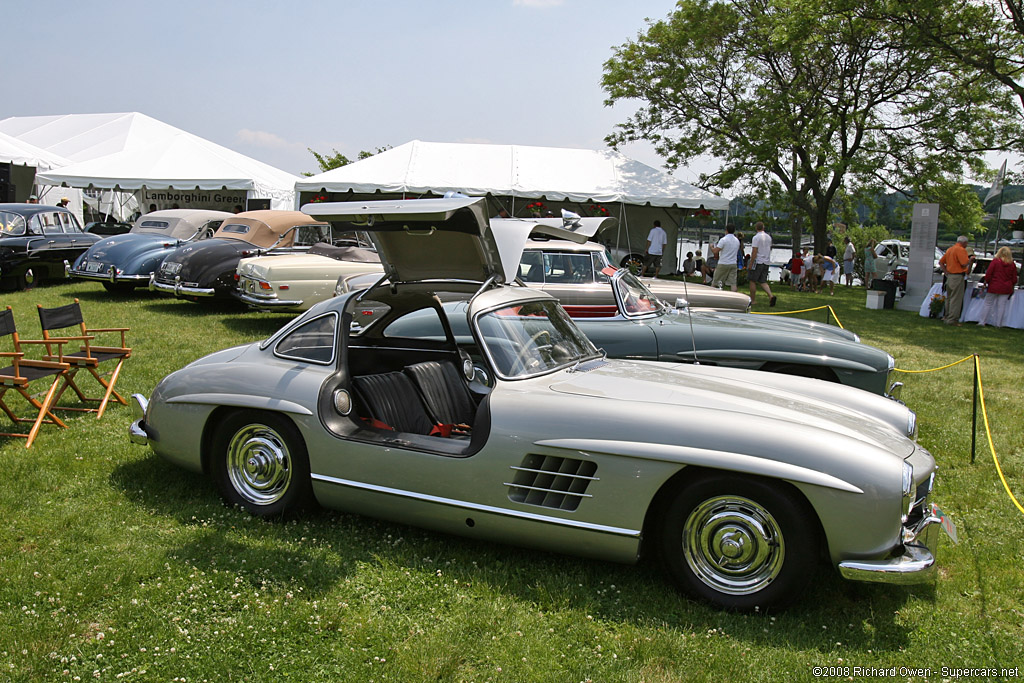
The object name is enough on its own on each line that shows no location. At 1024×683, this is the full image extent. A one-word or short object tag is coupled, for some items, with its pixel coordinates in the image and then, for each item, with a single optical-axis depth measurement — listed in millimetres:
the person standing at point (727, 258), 16000
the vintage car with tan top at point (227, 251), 12289
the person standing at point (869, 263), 25544
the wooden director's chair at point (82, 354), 6230
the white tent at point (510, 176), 20406
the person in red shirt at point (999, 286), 15312
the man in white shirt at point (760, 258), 16438
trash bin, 18641
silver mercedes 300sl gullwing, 3287
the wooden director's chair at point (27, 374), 5406
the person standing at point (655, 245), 23078
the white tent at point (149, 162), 24234
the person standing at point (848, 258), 26078
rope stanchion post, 5910
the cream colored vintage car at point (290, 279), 11055
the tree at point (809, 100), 23062
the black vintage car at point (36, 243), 14156
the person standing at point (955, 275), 15367
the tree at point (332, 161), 45969
